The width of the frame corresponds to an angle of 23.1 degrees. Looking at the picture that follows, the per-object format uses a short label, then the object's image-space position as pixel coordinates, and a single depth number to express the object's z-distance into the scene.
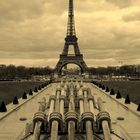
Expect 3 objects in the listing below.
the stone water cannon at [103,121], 11.11
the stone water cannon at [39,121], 11.24
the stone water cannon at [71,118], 11.29
